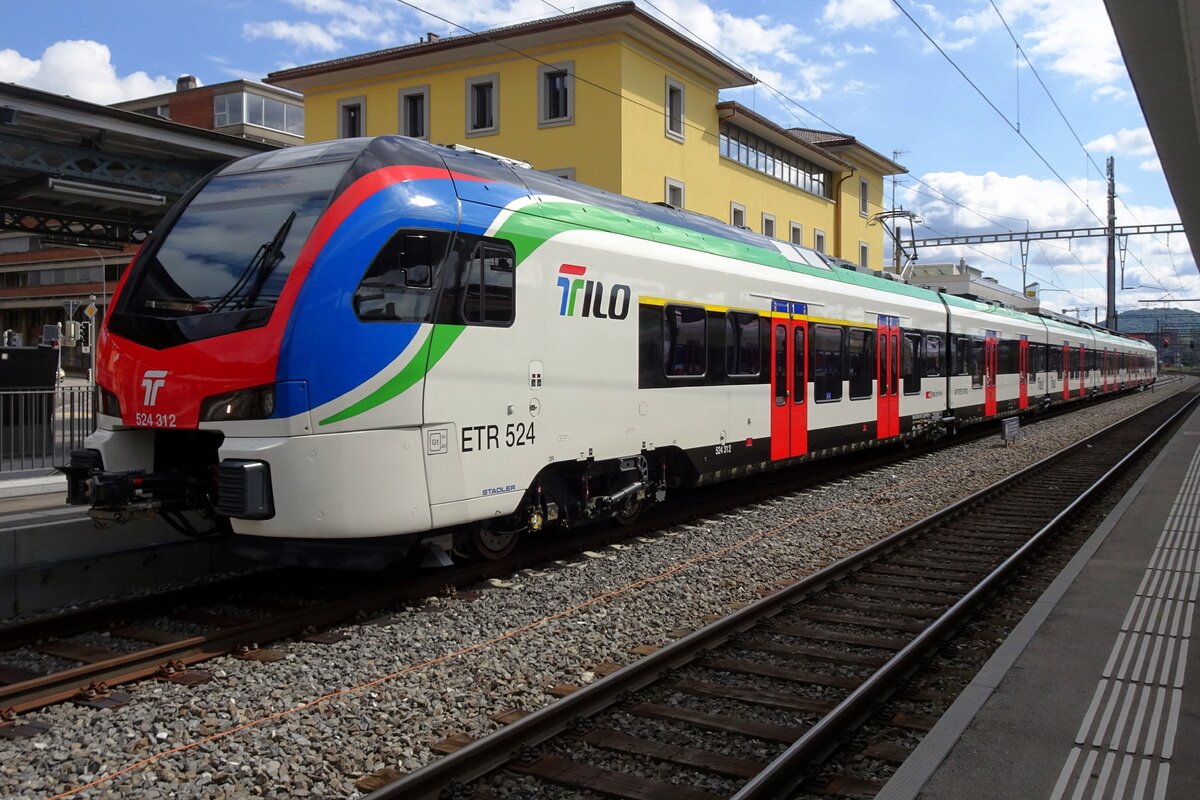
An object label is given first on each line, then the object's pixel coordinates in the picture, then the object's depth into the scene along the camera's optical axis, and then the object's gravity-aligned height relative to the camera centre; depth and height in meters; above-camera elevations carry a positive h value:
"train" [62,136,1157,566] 6.15 +0.17
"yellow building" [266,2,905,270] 25.89 +8.31
